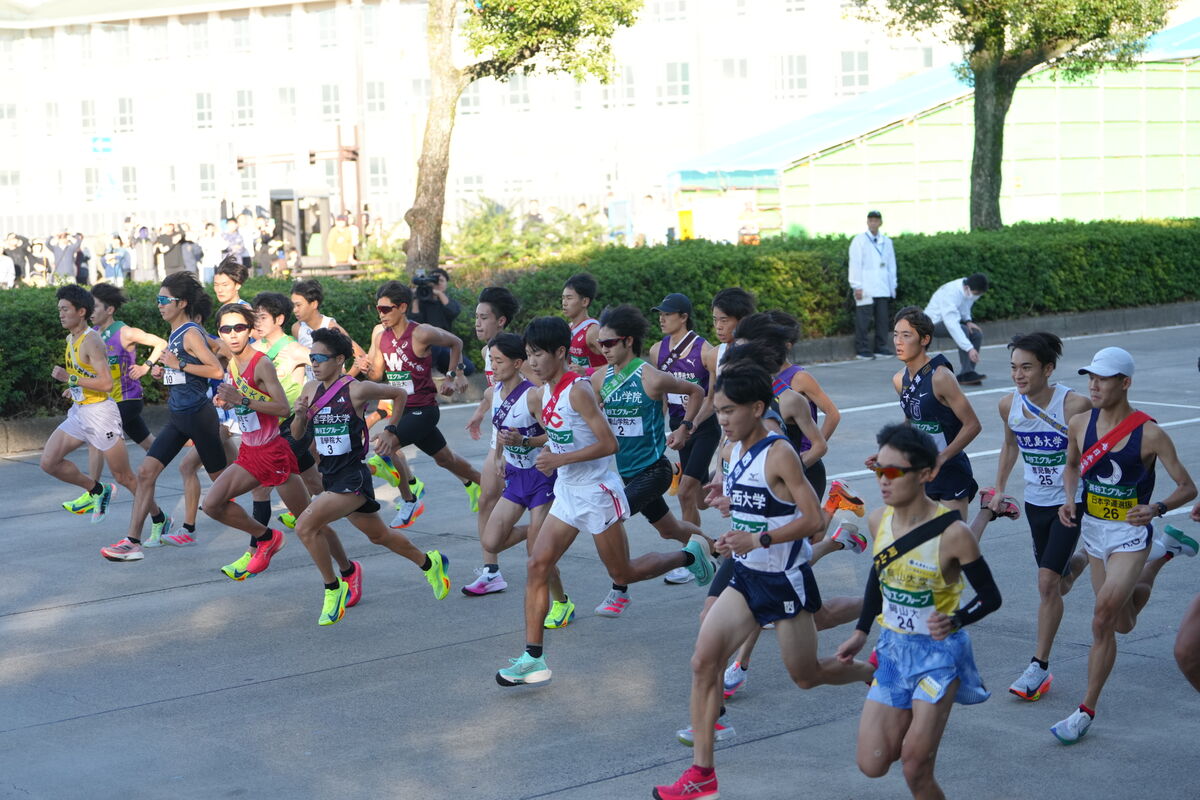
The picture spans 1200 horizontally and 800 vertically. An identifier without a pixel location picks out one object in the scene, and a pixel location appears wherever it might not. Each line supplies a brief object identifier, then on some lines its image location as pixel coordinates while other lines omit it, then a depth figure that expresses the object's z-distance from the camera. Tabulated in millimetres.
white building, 56594
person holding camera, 13461
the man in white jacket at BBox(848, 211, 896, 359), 20281
